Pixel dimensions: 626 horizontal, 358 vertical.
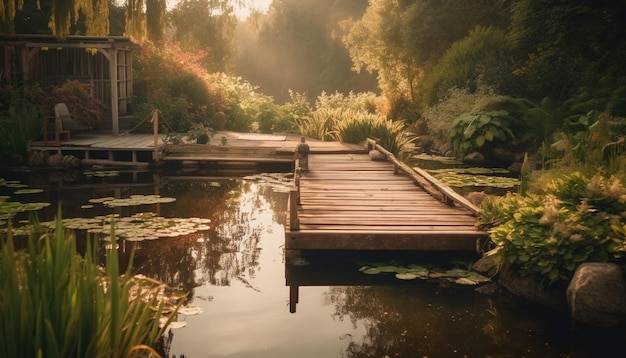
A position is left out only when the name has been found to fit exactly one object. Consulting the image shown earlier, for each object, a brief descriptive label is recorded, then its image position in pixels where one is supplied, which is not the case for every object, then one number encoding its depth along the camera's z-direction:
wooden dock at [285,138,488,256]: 7.11
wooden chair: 15.38
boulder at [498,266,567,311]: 6.04
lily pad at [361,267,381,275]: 6.95
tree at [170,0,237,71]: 31.72
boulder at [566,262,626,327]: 5.51
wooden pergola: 18.41
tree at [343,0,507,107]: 27.89
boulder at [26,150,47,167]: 14.69
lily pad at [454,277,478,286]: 6.62
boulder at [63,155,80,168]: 14.90
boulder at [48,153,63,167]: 14.79
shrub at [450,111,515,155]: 17.69
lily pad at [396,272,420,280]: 6.75
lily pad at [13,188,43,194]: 11.39
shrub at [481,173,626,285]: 5.86
